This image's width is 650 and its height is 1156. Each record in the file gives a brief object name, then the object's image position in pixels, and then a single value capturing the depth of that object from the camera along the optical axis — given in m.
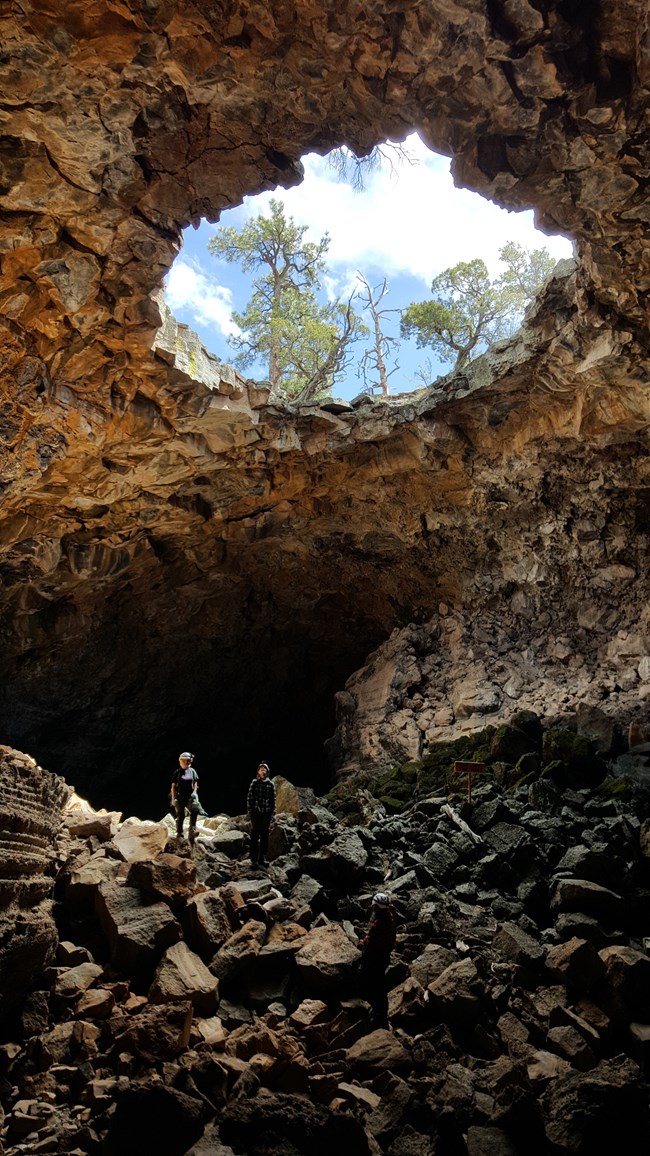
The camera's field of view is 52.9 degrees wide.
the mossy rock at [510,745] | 9.61
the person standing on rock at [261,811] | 7.19
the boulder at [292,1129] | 3.33
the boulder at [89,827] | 6.53
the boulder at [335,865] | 6.68
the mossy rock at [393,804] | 9.45
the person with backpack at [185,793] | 7.64
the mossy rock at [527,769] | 8.84
